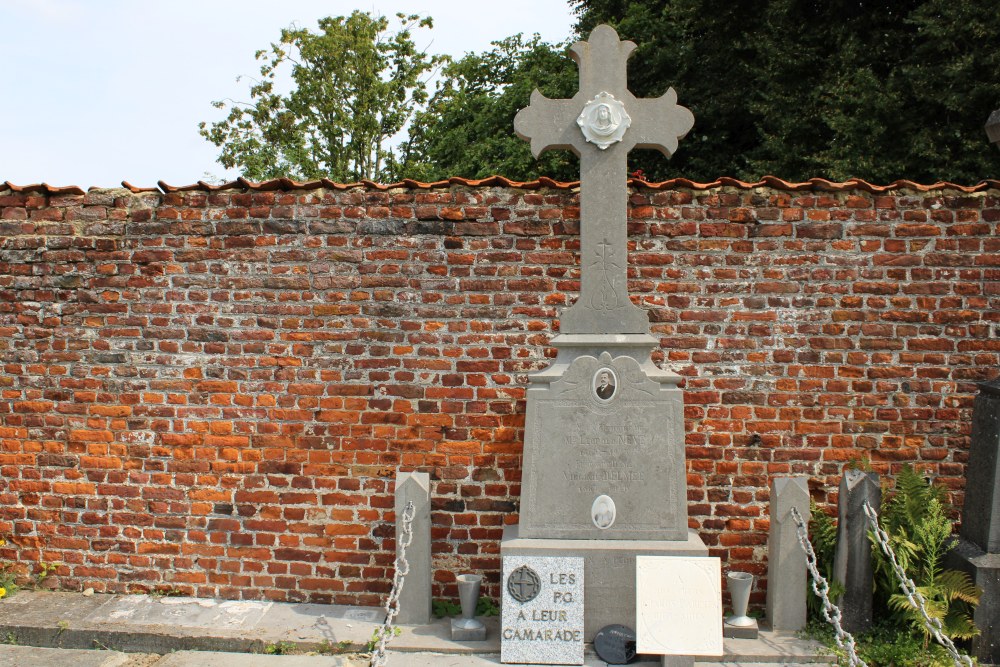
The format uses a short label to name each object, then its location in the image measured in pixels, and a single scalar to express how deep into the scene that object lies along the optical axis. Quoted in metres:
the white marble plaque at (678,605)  4.31
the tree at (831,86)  8.28
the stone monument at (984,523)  4.50
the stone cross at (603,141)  4.77
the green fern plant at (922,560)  4.50
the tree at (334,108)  19.94
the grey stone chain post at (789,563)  4.88
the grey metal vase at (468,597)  4.84
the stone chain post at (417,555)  4.91
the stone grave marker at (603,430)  4.52
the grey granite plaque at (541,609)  4.42
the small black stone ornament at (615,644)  4.39
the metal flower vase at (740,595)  4.85
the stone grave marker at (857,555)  4.79
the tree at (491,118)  14.32
